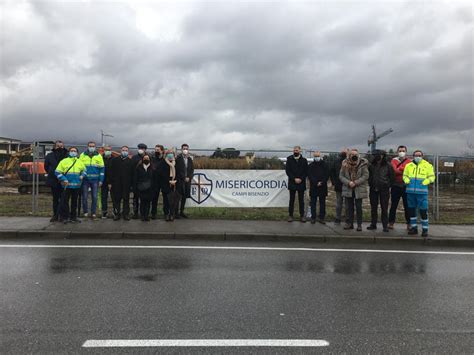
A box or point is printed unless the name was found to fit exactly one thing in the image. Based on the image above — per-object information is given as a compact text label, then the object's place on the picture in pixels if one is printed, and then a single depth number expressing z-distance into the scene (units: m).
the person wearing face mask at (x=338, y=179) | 10.34
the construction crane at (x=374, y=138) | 147.38
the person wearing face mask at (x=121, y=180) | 10.39
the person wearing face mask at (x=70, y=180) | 9.80
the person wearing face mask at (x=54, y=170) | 9.96
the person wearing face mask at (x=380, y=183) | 9.57
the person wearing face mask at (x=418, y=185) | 9.07
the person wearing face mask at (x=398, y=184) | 9.84
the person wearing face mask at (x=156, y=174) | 10.41
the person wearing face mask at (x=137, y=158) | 10.67
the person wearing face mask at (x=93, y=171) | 10.31
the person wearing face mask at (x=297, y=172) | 10.58
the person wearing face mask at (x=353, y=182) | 9.63
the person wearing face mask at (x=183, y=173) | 10.54
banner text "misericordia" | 11.60
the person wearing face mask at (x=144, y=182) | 10.24
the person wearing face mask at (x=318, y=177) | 10.42
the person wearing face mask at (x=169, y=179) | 10.38
